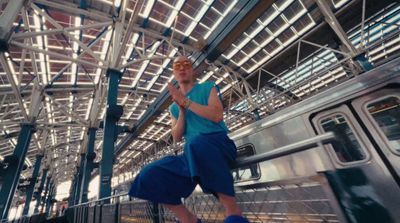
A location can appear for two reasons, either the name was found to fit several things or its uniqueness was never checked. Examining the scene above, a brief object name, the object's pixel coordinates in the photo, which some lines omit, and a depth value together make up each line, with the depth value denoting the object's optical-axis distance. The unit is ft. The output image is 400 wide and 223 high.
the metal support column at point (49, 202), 87.06
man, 3.67
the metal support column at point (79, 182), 53.57
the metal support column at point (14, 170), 31.78
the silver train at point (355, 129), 7.93
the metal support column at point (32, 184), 56.24
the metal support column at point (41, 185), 70.69
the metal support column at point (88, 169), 38.28
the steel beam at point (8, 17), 17.72
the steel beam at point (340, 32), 21.39
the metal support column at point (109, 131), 22.75
